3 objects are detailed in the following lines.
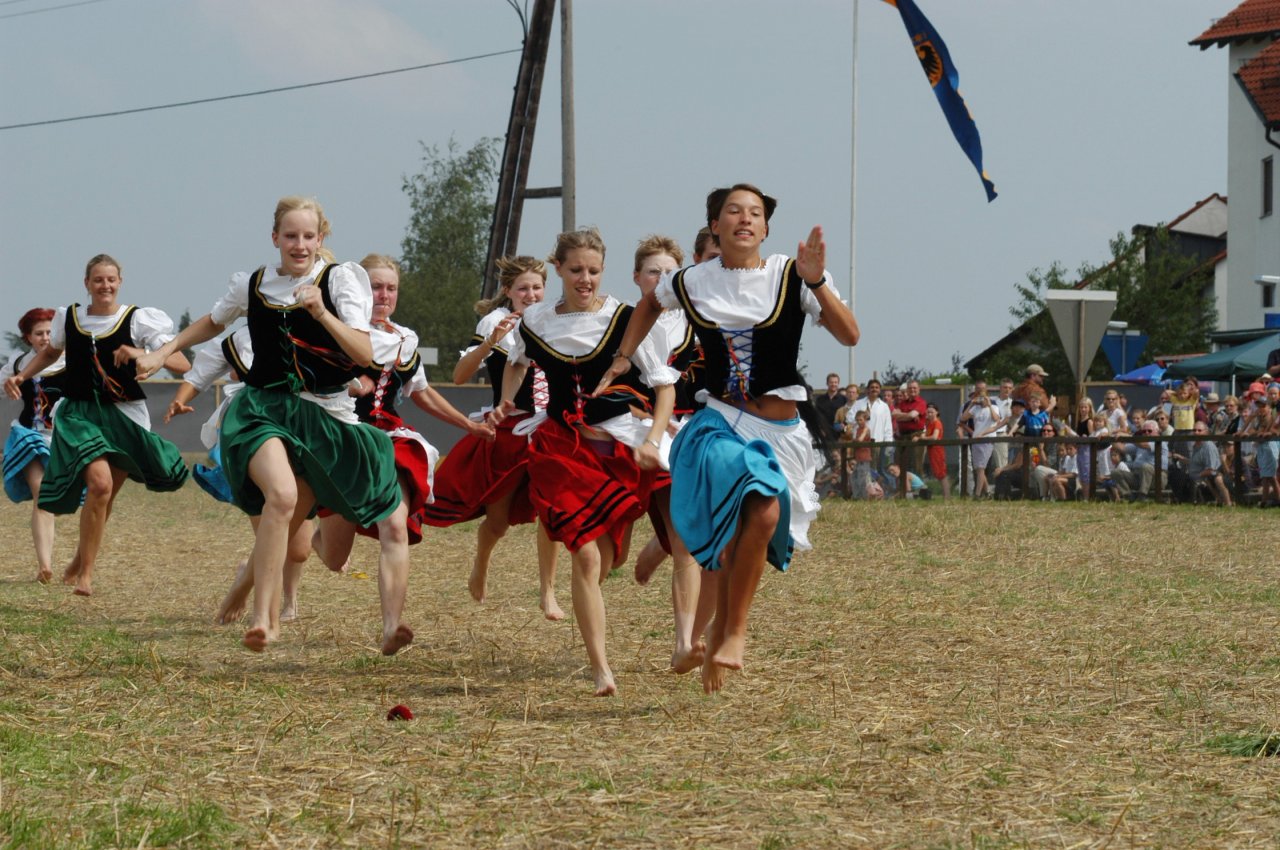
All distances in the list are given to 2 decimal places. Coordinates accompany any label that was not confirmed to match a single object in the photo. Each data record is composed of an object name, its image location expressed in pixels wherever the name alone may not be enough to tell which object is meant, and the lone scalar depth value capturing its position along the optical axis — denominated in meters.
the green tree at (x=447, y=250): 78.06
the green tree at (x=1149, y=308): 53.47
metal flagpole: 36.12
